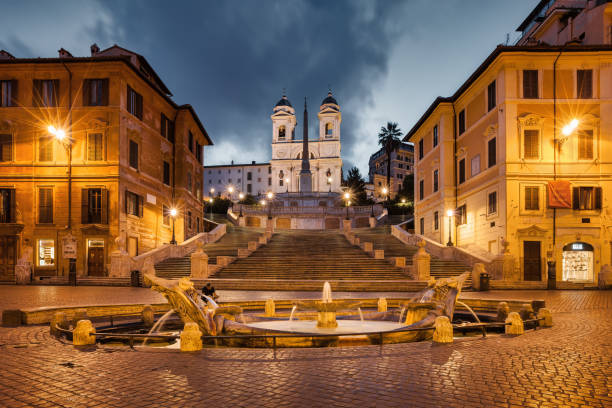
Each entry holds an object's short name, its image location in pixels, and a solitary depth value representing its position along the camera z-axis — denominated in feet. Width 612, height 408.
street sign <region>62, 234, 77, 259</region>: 78.54
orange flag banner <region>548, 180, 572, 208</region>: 85.46
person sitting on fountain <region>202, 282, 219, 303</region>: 47.17
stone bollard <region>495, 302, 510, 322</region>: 40.09
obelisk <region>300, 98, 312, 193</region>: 270.46
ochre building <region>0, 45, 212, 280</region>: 90.48
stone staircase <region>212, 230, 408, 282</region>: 80.23
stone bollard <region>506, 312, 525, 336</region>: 31.27
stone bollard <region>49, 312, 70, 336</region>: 31.19
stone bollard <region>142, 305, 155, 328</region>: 38.45
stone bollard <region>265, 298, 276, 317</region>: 42.45
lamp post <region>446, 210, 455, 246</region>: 101.92
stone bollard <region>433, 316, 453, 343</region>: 28.09
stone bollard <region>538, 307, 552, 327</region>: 34.24
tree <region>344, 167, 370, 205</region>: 257.75
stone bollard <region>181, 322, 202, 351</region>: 25.59
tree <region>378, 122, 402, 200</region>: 267.59
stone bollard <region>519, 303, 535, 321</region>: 38.08
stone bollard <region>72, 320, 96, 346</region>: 27.12
